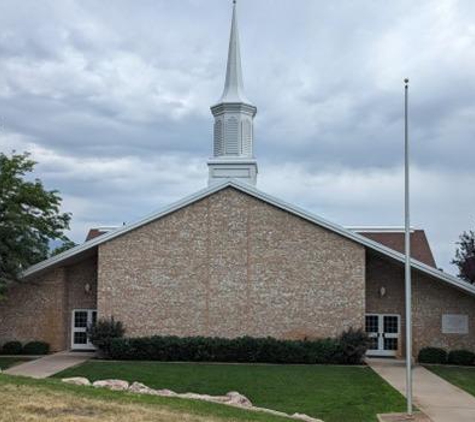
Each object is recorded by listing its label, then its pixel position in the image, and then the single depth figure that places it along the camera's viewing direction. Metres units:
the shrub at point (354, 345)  26.28
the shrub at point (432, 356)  27.78
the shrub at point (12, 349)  29.16
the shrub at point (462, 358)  27.62
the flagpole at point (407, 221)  15.20
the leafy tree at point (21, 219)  26.61
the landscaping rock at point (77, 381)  14.16
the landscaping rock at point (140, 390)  13.52
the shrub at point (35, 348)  28.98
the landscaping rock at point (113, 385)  14.17
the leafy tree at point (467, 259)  28.25
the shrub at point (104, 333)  27.22
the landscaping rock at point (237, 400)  13.80
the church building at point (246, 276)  27.88
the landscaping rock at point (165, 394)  13.53
